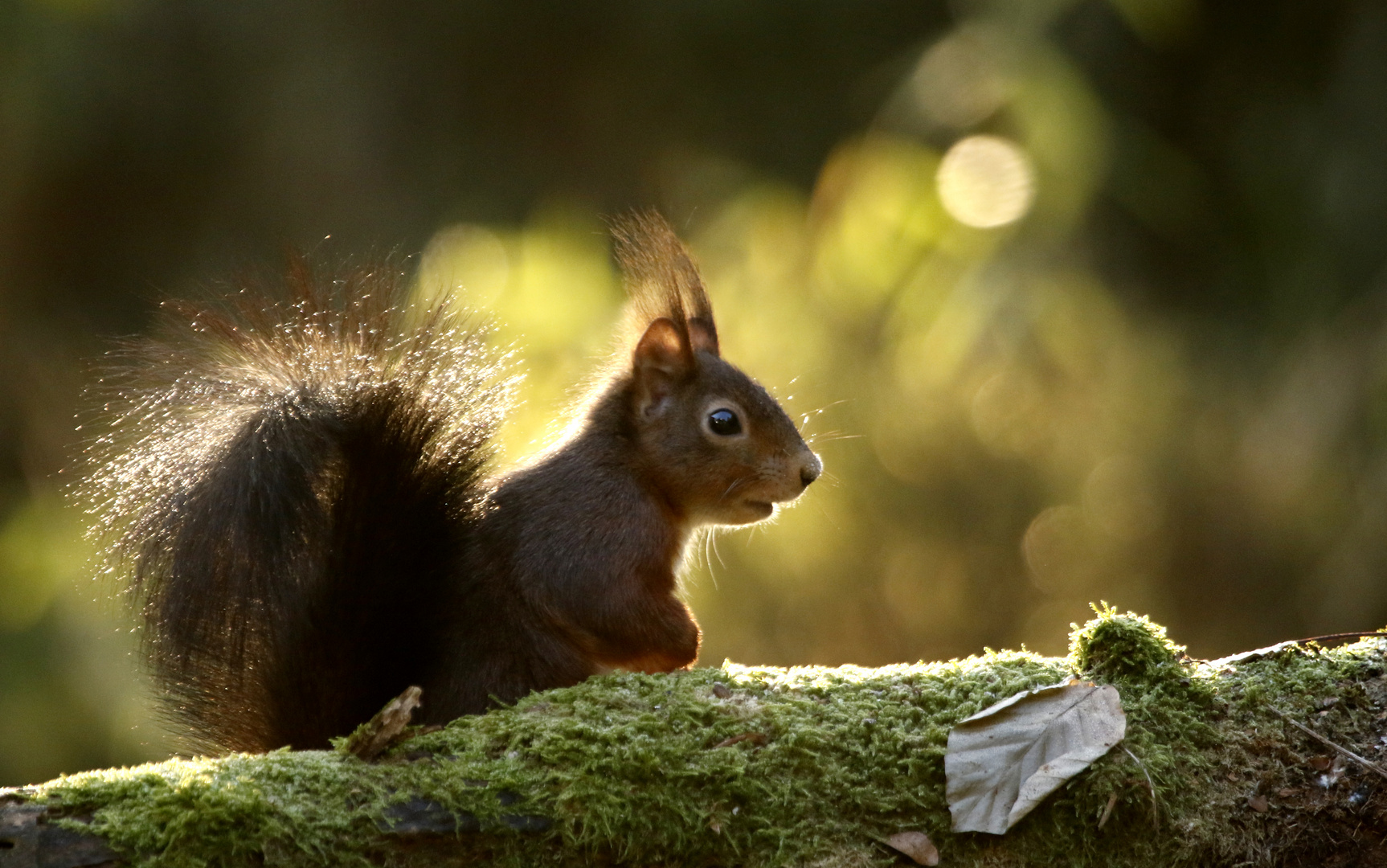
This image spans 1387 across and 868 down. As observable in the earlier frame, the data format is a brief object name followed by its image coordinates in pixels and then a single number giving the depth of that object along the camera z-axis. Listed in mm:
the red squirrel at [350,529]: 5414
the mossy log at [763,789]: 5353
